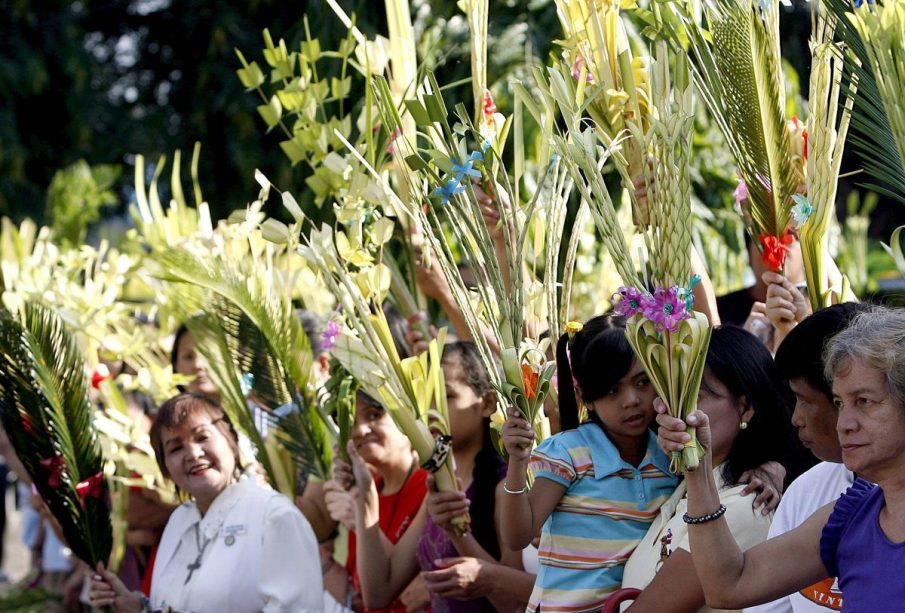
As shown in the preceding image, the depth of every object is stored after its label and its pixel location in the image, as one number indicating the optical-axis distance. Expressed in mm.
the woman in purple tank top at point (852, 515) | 3476
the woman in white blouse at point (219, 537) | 4656
